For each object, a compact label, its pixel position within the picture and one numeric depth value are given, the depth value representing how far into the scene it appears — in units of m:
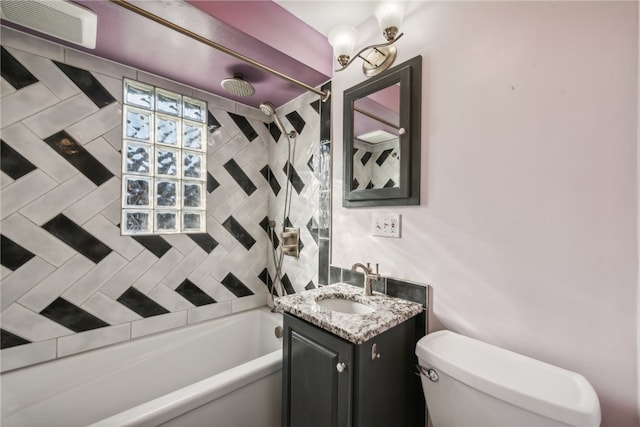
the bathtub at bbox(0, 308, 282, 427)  1.04
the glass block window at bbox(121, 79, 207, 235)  1.55
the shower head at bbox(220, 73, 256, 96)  1.54
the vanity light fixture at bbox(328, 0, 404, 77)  1.07
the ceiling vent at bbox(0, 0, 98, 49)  1.03
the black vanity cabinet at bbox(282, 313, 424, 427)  0.86
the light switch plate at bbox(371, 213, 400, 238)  1.26
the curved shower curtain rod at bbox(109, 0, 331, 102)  0.95
